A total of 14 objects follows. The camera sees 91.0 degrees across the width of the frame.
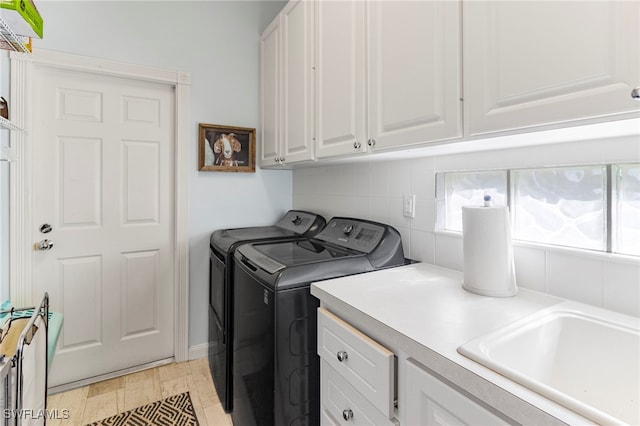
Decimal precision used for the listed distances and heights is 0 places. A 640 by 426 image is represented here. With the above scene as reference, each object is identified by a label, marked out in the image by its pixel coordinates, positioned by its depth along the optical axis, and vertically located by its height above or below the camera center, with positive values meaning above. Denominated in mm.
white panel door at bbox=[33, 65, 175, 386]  1922 -29
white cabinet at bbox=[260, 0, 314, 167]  1756 +795
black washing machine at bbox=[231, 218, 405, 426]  1171 -442
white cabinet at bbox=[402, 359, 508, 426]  623 -415
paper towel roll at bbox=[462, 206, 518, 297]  1061 -138
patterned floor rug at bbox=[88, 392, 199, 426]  1698 -1135
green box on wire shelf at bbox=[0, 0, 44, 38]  890 +579
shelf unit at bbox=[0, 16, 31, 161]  950 +555
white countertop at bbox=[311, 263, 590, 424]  575 -301
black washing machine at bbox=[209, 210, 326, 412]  1711 -374
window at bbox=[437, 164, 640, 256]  959 +38
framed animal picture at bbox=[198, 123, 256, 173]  2264 +473
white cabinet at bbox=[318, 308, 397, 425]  837 -490
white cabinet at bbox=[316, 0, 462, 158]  1004 +533
